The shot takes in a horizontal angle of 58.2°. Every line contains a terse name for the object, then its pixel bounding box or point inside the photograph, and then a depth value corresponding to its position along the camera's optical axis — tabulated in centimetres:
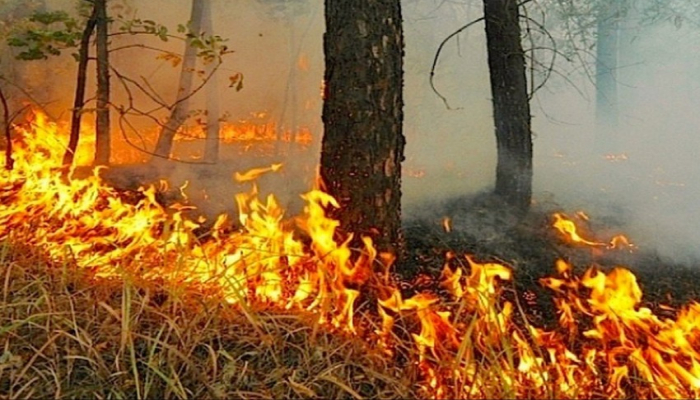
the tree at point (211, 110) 740
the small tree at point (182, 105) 689
